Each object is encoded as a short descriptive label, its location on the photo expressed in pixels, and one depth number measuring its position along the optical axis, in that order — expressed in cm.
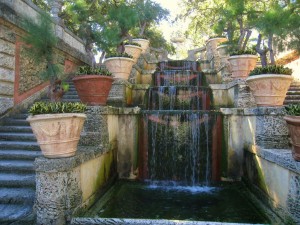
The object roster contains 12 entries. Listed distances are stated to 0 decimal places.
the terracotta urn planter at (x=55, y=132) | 341
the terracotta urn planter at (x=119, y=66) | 716
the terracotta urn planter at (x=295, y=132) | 306
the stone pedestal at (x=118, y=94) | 638
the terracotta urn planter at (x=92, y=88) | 477
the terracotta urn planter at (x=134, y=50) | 943
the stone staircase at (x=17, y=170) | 369
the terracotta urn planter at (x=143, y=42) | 1133
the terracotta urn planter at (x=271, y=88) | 449
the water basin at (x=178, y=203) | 403
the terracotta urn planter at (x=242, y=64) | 688
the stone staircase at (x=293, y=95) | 697
